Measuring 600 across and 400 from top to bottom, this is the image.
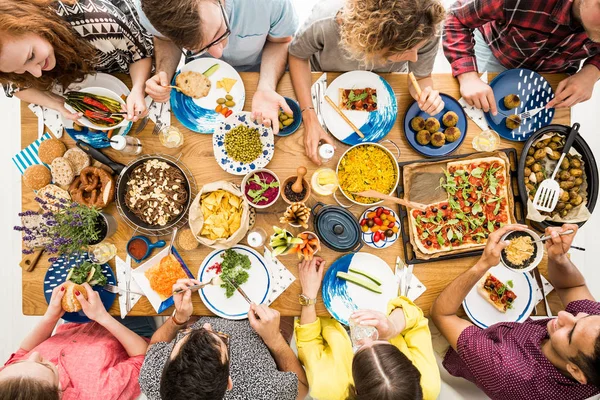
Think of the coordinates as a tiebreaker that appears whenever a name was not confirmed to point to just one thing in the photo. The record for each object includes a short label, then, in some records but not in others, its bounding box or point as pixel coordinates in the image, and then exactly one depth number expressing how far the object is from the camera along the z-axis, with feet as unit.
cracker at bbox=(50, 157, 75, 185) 6.57
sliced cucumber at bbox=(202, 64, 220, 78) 6.77
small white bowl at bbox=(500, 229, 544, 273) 6.30
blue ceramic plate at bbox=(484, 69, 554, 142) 6.82
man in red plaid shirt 6.34
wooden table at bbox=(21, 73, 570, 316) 6.73
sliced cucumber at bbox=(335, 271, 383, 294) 6.56
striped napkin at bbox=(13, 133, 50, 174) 6.70
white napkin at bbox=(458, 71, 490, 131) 6.89
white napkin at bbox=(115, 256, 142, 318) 6.70
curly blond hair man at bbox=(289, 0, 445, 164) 5.32
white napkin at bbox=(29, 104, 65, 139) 6.72
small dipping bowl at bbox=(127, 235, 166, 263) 6.60
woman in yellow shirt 5.71
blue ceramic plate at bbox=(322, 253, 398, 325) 6.62
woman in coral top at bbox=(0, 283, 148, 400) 6.06
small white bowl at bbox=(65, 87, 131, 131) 6.38
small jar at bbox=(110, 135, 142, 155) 6.17
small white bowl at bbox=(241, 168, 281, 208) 6.36
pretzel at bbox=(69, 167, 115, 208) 6.48
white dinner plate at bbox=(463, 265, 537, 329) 6.76
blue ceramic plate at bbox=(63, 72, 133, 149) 6.68
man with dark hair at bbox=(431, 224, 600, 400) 5.88
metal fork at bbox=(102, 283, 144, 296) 6.59
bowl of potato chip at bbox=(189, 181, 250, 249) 6.20
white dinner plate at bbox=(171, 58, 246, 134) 6.78
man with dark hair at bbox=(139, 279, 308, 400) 5.43
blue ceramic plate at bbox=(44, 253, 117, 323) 6.61
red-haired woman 5.18
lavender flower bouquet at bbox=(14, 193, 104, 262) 6.14
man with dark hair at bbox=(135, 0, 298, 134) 4.95
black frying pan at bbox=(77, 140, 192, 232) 6.36
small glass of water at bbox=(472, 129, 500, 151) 6.77
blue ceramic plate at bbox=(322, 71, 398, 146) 6.79
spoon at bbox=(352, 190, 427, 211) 6.34
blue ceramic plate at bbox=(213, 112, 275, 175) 6.63
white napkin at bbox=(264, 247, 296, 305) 6.69
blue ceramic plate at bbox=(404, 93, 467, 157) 6.77
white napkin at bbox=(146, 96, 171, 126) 6.82
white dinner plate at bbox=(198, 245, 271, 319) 6.64
